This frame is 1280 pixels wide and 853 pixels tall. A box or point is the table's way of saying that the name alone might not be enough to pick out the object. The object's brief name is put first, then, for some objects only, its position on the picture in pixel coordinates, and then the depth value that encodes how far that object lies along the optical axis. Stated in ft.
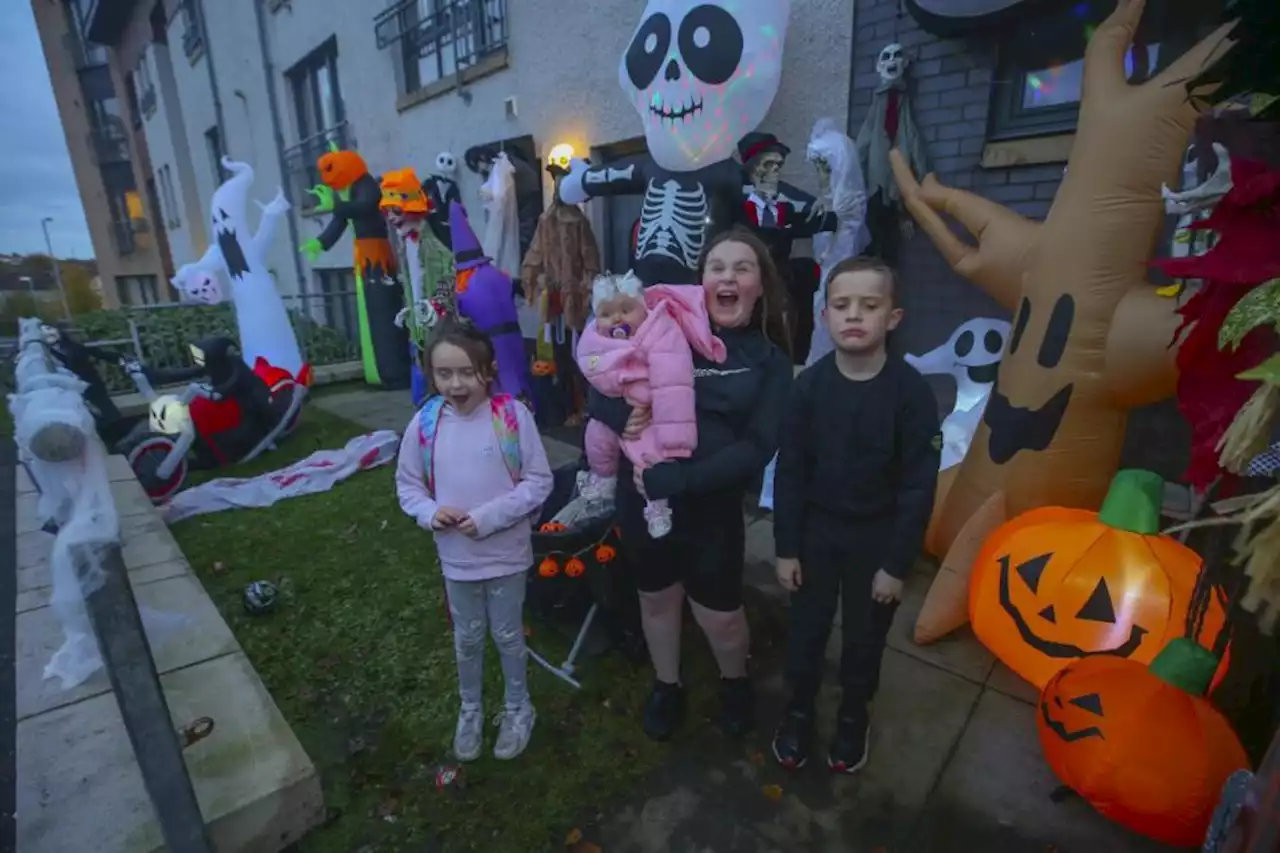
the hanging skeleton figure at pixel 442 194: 20.93
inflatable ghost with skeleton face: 11.65
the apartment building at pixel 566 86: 11.08
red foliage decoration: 3.42
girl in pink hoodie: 7.05
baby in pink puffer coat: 6.79
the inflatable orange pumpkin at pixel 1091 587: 7.63
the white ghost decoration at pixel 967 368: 11.46
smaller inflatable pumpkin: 5.64
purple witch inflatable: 17.63
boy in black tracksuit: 6.37
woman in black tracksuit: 6.89
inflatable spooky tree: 7.91
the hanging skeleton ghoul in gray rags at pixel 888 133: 11.98
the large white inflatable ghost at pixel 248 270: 23.22
